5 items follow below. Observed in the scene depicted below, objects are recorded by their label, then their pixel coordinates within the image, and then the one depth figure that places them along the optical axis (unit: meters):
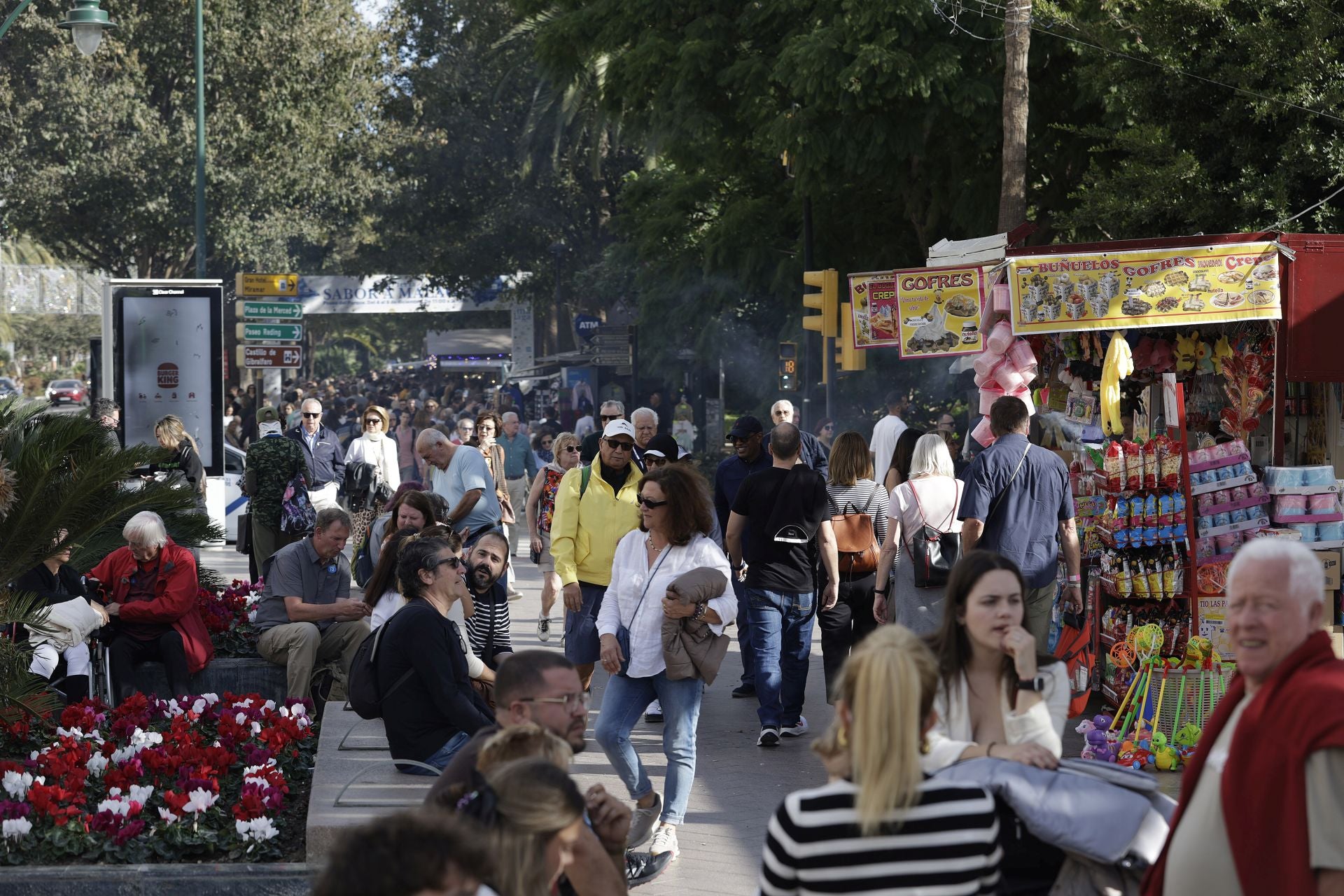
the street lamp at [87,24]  18.16
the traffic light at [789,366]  26.11
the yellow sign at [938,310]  12.77
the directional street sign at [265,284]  23.09
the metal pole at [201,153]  22.80
